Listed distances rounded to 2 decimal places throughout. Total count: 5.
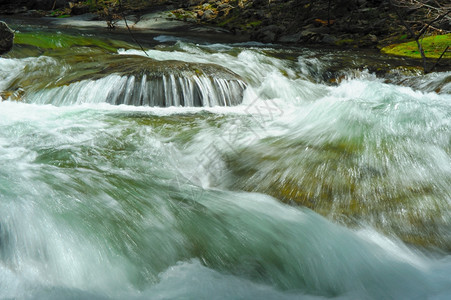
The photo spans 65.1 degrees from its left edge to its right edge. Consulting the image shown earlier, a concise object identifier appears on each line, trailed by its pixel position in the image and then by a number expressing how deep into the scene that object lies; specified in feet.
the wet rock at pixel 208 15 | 87.84
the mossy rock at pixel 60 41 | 35.61
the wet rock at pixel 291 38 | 56.01
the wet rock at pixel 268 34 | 59.72
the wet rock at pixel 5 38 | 29.58
